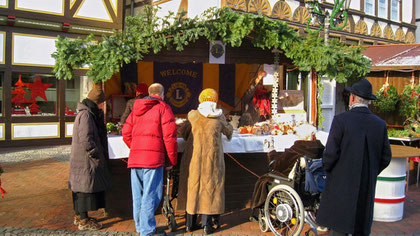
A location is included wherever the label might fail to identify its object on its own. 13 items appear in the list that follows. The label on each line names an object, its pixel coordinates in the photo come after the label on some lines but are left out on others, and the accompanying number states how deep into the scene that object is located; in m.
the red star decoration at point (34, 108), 12.32
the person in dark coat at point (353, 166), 3.69
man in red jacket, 4.64
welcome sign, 9.01
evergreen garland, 5.75
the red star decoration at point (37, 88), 12.32
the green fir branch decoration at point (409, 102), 9.91
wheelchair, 4.63
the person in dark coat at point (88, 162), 4.91
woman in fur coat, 4.95
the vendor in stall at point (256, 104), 8.33
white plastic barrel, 5.74
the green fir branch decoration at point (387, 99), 10.33
